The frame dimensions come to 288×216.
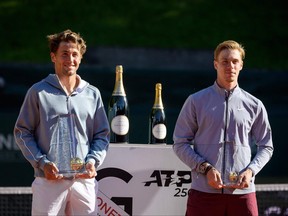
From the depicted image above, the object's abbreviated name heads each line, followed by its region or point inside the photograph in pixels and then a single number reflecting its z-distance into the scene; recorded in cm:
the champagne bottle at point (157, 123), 893
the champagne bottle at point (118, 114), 872
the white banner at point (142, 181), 863
